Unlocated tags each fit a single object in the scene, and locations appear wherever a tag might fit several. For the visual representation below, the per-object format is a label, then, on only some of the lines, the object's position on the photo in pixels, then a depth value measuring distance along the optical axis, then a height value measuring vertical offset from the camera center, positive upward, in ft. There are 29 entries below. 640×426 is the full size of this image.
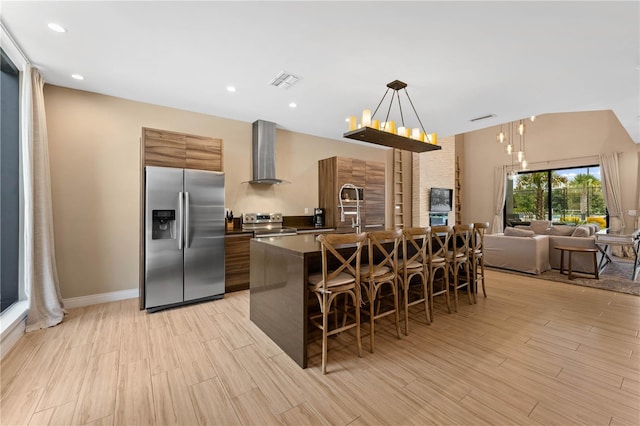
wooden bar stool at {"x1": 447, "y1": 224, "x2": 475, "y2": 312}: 10.77 -1.89
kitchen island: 7.00 -2.27
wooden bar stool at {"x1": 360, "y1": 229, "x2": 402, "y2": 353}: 7.62 -1.83
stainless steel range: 14.33 -0.68
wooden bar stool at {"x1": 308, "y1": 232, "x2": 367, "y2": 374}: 6.72 -1.85
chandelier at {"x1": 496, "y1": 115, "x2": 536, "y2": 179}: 26.89 +7.40
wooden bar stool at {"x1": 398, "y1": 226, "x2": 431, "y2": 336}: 8.69 -1.88
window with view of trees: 23.58 +1.34
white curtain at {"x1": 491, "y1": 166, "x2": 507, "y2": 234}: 28.25 +1.63
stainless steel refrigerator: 10.85 -1.02
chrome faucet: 17.22 +1.59
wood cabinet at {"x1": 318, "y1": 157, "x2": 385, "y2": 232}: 17.49 +1.80
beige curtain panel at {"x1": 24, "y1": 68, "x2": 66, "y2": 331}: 8.98 -0.46
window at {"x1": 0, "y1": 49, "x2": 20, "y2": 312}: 9.00 +1.05
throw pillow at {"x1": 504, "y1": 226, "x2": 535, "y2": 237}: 16.78 -1.38
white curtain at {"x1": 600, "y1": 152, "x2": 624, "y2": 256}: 21.40 +1.70
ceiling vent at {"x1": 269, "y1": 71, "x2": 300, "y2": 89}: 10.23 +5.29
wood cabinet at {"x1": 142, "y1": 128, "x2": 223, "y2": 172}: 11.20 +2.81
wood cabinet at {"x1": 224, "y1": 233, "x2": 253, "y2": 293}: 13.00 -2.44
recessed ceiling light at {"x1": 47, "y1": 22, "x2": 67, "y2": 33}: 7.47 +5.32
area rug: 13.46 -3.83
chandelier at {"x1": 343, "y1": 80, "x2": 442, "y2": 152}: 9.66 +3.00
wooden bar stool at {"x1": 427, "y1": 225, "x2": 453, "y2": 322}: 9.94 -1.86
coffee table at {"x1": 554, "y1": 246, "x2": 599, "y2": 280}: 14.80 -2.32
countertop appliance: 17.65 -0.32
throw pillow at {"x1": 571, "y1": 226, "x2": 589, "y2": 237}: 16.48 -1.32
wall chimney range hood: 15.38 +3.50
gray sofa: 15.93 -2.38
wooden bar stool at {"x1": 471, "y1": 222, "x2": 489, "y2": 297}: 11.91 -1.72
